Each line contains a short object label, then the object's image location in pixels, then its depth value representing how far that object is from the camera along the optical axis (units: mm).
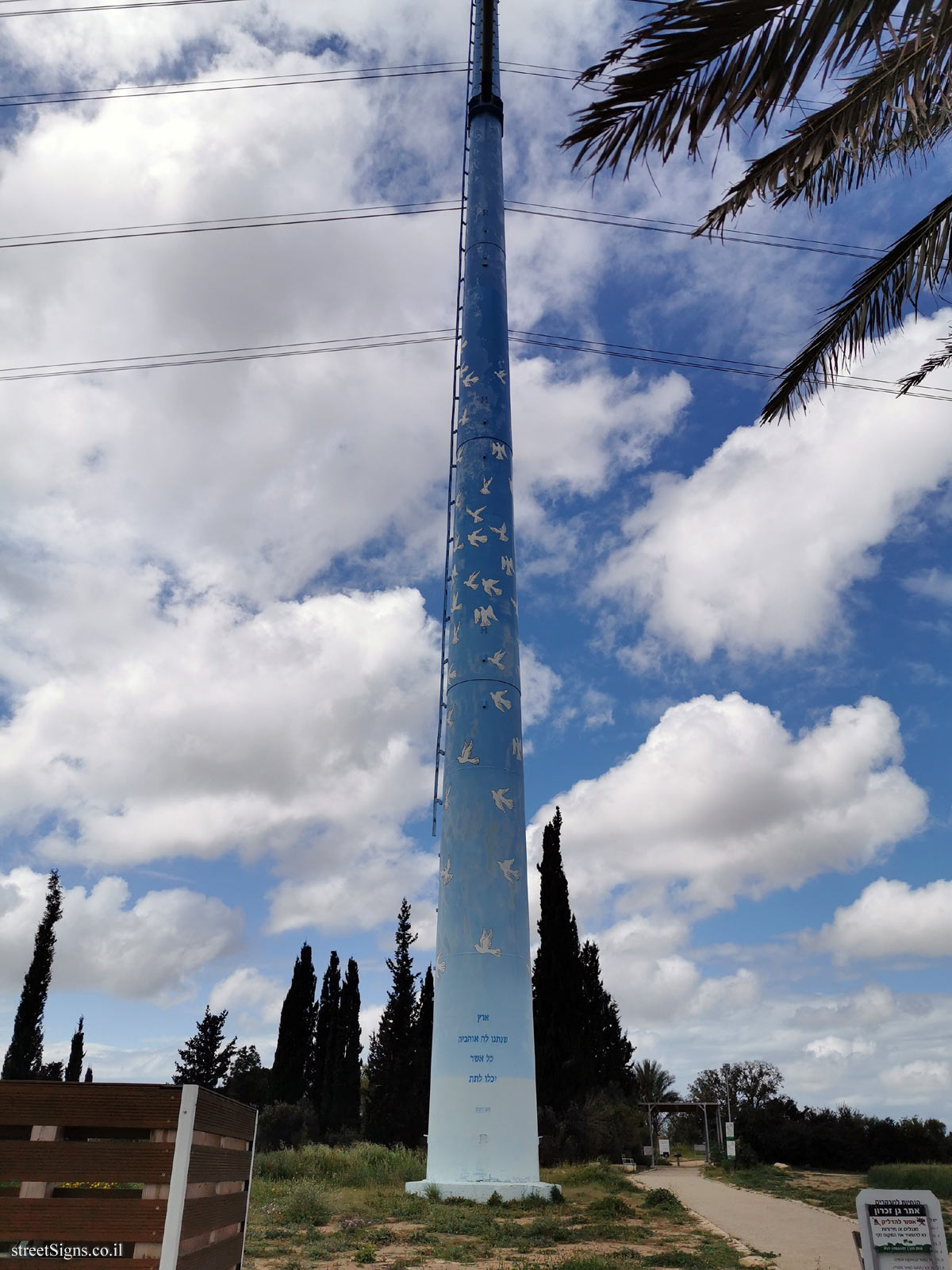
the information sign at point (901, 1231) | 5598
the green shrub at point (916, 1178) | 20469
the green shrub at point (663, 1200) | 18391
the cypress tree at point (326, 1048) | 49438
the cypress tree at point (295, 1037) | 52312
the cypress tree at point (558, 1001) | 40531
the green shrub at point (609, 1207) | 16344
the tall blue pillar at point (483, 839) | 17719
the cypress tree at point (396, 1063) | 46969
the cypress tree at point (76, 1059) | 49844
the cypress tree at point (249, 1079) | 55844
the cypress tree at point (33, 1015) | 42531
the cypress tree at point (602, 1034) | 46094
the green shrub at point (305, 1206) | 14578
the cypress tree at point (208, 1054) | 54938
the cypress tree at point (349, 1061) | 48344
